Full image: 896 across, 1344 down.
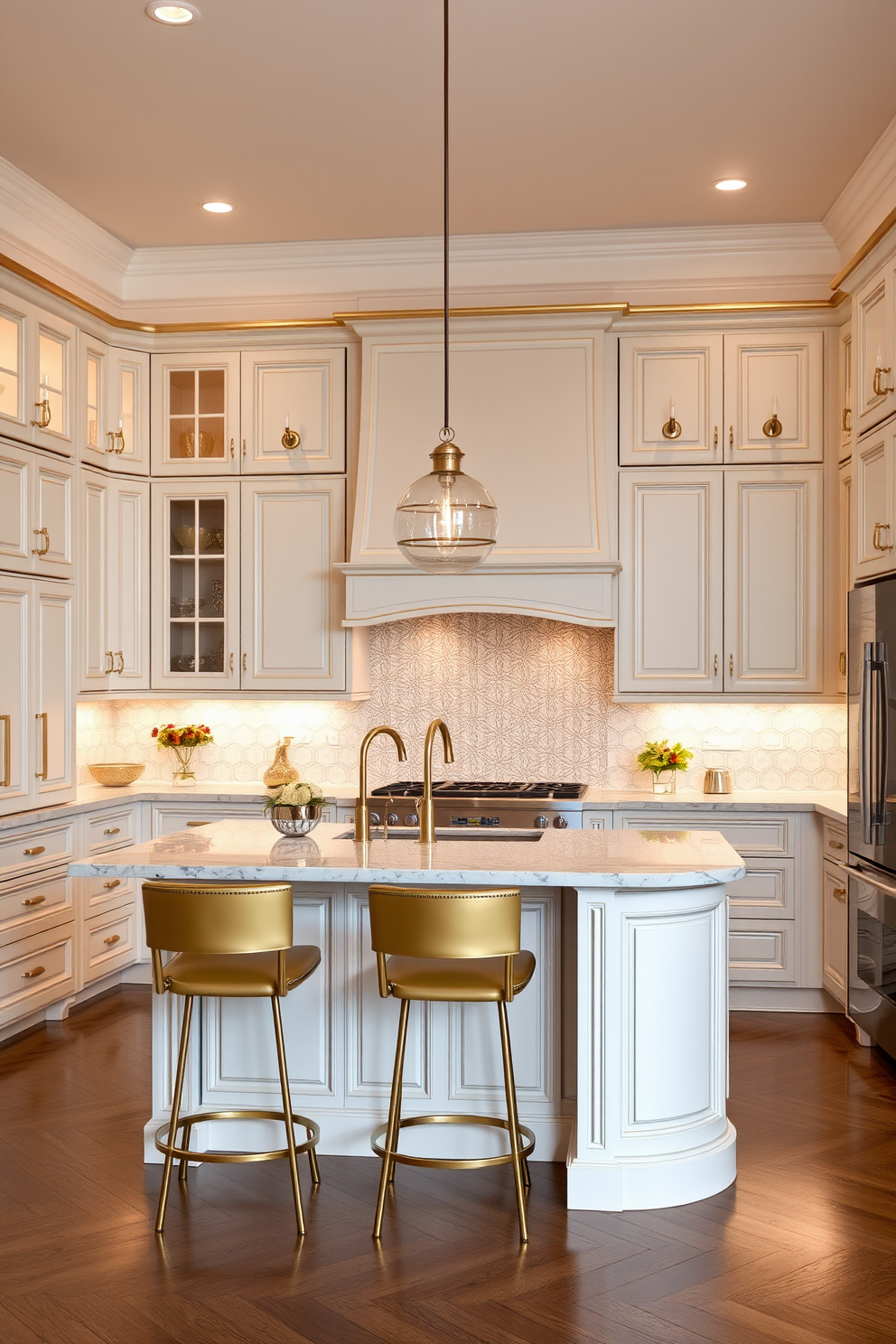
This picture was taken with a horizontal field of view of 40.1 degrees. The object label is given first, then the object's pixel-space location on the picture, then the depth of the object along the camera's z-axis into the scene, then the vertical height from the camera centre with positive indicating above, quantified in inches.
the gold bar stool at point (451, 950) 124.6 -27.5
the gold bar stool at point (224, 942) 128.3 -27.5
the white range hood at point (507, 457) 221.5 +40.9
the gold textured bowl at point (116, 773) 233.9 -17.7
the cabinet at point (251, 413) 234.5 +51.9
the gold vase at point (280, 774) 234.4 -17.7
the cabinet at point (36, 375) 195.3 +50.9
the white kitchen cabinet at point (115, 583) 223.9 +18.4
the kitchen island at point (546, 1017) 133.3 -39.4
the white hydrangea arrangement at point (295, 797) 151.3 -14.4
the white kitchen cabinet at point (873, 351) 183.5 +51.7
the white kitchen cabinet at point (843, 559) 216.5 +21.9
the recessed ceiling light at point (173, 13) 147.9 +81.2
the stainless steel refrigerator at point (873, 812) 173.0 -19.0
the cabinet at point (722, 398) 222.5 +51.9
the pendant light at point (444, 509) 139.6 +19.8
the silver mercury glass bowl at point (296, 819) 151.9 -17.1
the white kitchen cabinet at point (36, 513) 195.5 +27.9
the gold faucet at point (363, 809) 150.4 -16.0
